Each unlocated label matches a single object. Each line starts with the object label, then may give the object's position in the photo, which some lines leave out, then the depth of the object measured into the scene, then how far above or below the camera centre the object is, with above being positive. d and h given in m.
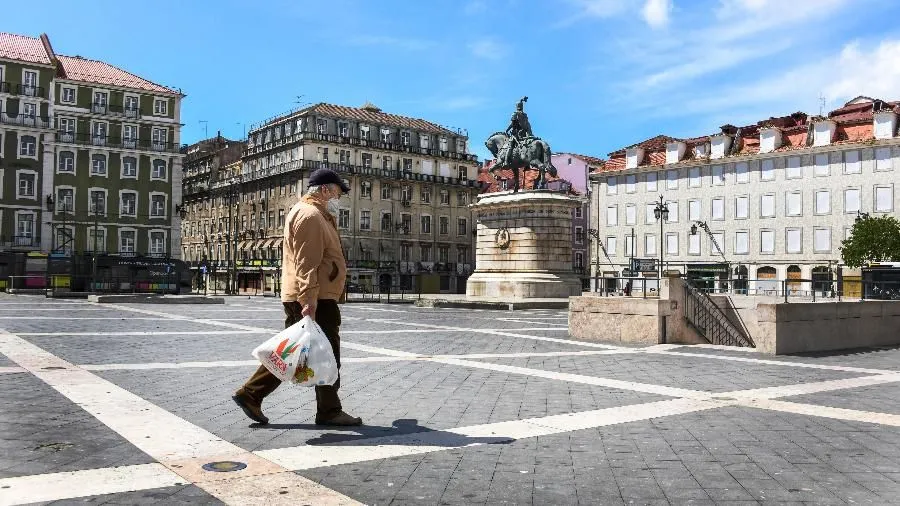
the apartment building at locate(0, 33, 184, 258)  59.22 +9.34
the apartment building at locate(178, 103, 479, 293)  73.31 +8.31
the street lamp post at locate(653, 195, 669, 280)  50.61 +4.49
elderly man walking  6.05 -0.02
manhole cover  4.86 -1.22
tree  46.34 +2.40
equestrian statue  40.94 +6.84
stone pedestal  39.09 +1.50
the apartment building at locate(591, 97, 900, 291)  53.16 +6.75
